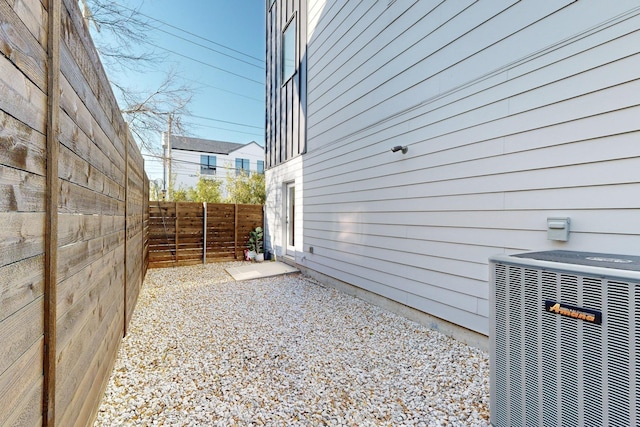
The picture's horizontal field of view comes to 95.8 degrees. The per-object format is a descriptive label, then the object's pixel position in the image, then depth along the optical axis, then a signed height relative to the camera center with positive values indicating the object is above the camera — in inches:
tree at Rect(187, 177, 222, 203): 517.3 +36.0
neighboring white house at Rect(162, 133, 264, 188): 781.3 +153.8
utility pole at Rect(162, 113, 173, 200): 483.8 +86.2
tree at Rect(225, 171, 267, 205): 479.2 +38.5
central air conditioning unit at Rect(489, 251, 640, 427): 45.1 -22.8
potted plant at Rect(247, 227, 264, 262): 315.9 -32.1
